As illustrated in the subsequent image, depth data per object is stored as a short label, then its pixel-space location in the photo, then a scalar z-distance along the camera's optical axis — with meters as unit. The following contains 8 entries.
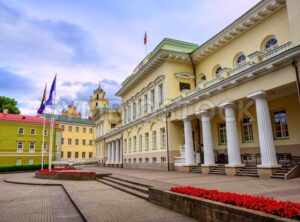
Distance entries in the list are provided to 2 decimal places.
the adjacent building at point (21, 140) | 47.45
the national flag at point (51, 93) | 24.06
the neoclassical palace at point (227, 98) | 13.11
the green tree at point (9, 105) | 53.56
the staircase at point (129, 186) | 11.03
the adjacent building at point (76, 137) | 72.56
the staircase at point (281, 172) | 12.26
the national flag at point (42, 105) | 26.61
